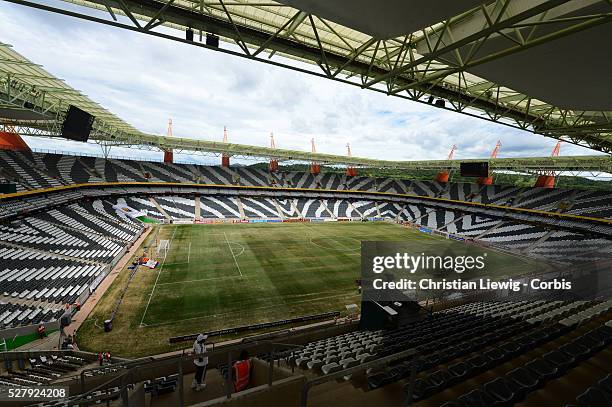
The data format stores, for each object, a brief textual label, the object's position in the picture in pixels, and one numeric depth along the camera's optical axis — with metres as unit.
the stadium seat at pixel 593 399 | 3.38
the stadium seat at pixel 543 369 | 4.29
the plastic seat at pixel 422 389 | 4.19
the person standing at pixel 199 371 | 6.64
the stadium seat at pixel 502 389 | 3.78
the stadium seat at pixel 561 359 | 4.61
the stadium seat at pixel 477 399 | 3.60
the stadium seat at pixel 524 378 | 4.02
